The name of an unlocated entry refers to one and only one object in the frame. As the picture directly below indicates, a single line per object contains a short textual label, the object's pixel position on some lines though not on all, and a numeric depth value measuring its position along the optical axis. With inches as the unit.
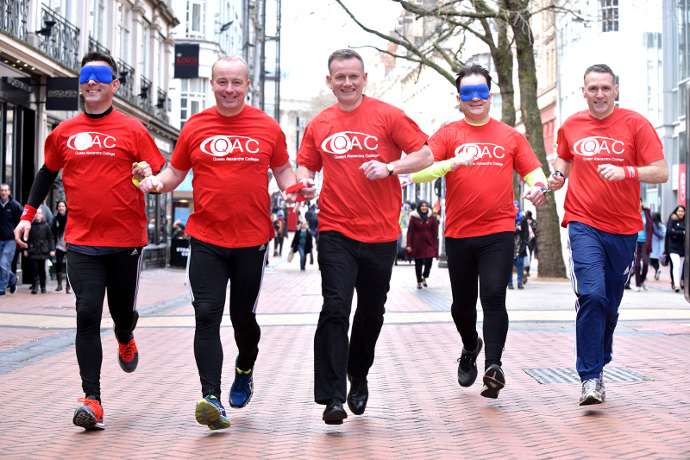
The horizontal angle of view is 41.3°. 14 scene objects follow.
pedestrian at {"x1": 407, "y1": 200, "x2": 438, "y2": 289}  708.7
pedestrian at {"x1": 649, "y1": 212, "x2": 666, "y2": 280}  776.9
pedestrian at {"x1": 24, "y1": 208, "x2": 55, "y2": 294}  634.1
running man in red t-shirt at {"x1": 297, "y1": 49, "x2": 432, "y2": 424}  196.9
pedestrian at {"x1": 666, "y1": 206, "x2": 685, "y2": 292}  687.1
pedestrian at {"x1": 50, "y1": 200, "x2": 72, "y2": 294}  660.7
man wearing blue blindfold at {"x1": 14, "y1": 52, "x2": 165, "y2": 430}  210.4
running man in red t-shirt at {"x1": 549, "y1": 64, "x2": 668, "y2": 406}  218.5
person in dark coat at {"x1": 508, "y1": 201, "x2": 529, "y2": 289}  700.0
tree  778.2
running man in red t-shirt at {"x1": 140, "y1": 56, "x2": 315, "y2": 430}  198.5
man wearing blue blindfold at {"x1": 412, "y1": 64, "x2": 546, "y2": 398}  226.8
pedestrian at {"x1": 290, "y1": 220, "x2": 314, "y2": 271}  1064.2
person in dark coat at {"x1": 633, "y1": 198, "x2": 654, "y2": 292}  677.3
